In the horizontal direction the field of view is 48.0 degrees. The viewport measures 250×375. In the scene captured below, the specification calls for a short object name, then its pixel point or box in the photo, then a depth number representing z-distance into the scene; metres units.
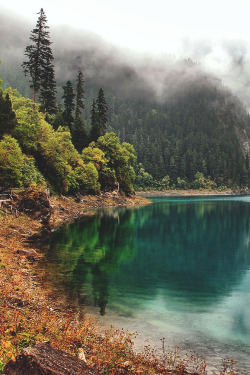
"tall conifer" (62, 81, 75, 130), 97.40
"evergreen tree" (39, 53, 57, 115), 68.03
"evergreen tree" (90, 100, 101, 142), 103.38
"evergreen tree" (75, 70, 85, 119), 98.19
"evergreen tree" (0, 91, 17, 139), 44.59
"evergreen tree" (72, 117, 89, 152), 97.25
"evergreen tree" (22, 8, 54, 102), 64.06
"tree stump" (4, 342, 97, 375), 6.72
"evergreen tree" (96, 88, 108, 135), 110.03
